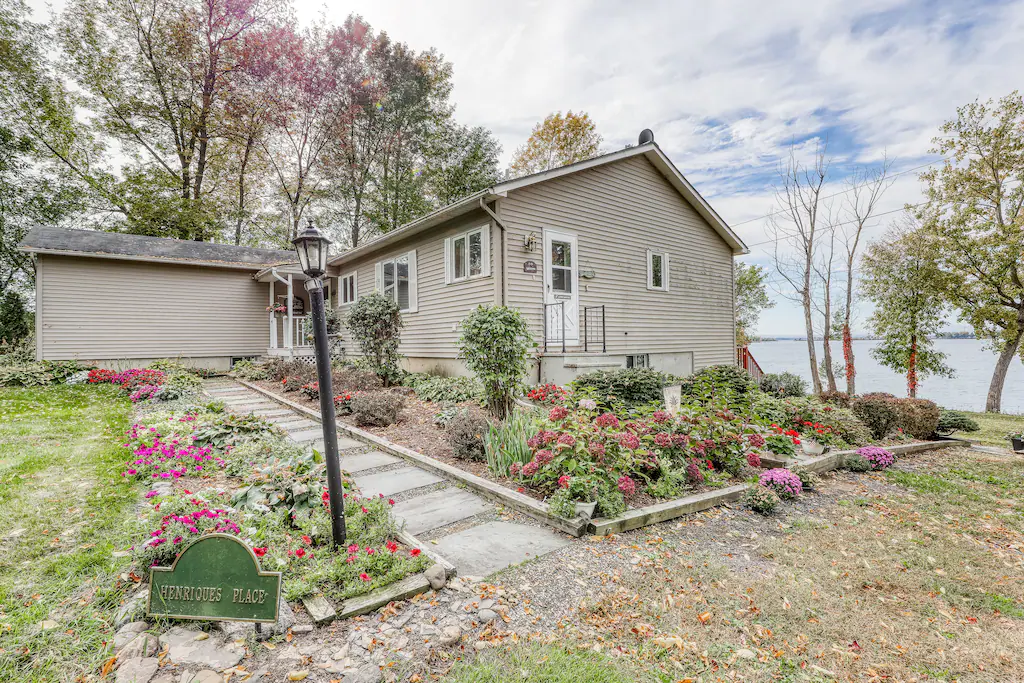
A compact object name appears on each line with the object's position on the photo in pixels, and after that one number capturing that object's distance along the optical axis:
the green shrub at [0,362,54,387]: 9.96
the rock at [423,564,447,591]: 2.57
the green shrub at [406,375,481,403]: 7.57
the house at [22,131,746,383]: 8.86
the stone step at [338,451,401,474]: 4.76
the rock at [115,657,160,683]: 1.75
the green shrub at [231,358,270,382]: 11.52
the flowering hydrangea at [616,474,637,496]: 3.76
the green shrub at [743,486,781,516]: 4.01
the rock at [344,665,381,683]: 1.88
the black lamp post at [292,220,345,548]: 2.65
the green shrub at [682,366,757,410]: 6.20
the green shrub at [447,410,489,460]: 4.98
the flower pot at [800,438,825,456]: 5.80
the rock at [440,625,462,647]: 2.12
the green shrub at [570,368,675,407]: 7.08
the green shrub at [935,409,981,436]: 7.99
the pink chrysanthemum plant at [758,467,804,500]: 4.41
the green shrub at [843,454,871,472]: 5.57
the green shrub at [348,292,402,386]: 9.47
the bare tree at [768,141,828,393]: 11.66
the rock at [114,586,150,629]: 2.08
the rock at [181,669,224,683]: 1.77
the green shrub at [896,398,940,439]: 7.43
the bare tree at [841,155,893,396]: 11.30
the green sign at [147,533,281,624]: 2.04
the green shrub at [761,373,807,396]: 10.72
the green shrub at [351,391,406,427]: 6.38
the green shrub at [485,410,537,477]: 4.51
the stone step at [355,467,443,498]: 4.14
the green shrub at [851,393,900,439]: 7.07
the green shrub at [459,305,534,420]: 6.18
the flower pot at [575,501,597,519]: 3.47
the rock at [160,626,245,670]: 1.89
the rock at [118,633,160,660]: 1.88
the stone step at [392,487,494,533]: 3.51
